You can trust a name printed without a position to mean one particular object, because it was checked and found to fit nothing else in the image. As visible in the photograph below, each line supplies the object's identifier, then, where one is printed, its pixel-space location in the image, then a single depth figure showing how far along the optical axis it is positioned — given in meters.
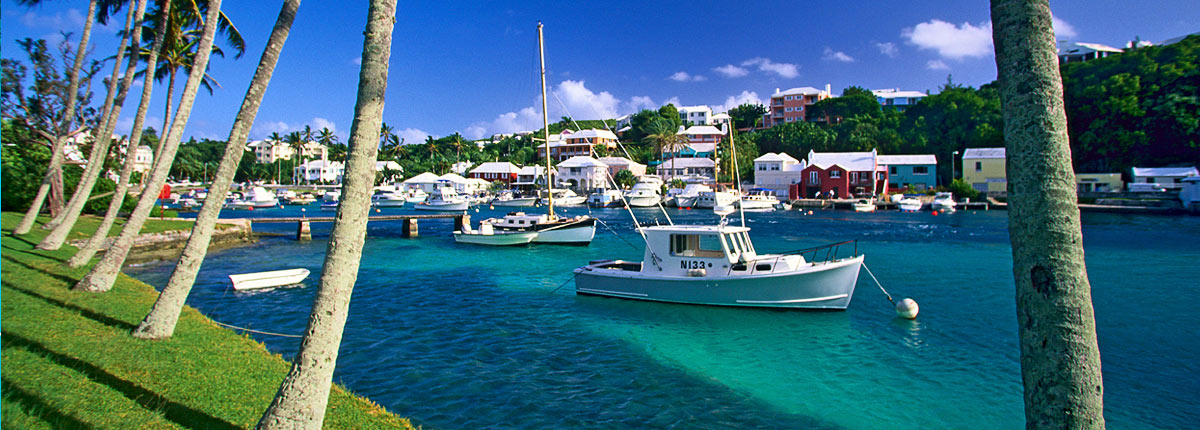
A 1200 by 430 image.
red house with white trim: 93.44
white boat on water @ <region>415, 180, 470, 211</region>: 85.38
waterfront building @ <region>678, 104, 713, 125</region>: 173.12
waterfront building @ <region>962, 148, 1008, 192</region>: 87.88
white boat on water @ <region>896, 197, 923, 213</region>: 79.38
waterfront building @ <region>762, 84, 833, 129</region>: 148.50
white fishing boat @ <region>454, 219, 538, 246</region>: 40.62
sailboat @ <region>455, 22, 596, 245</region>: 40.75
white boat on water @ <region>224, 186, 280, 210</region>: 91.06
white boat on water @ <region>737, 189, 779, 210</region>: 85.61
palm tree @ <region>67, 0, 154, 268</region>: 17.75
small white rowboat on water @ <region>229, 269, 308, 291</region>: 22.94
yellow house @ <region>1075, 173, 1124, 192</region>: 83.69
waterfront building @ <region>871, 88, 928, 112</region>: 156.62
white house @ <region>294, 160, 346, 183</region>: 150.50
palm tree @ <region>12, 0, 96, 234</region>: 22.11
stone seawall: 30.18
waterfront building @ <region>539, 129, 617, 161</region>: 137.62
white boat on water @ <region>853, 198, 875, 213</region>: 81.12
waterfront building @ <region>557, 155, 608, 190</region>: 117.00
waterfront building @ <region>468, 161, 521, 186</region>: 129.75
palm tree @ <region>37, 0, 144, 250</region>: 21.48
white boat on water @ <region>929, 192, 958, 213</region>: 79.31
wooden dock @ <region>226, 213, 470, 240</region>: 45.38
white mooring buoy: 19.28
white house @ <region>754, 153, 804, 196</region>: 101.12
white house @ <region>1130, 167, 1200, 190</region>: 78.19
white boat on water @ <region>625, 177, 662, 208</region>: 96.69
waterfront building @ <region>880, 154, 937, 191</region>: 94.62
